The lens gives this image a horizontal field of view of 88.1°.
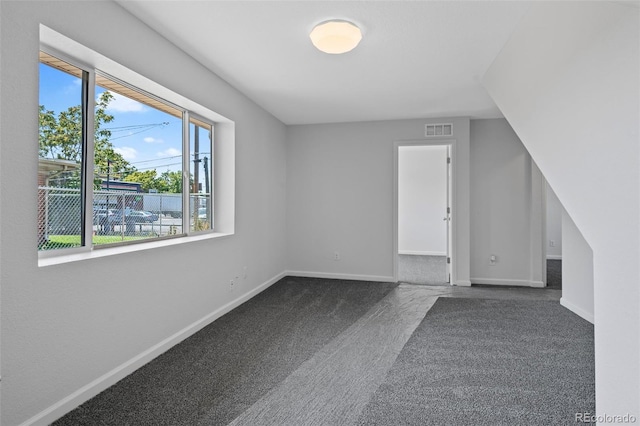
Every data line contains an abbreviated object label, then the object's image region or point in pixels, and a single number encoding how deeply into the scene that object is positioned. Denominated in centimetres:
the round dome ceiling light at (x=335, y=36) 231
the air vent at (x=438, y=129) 484
